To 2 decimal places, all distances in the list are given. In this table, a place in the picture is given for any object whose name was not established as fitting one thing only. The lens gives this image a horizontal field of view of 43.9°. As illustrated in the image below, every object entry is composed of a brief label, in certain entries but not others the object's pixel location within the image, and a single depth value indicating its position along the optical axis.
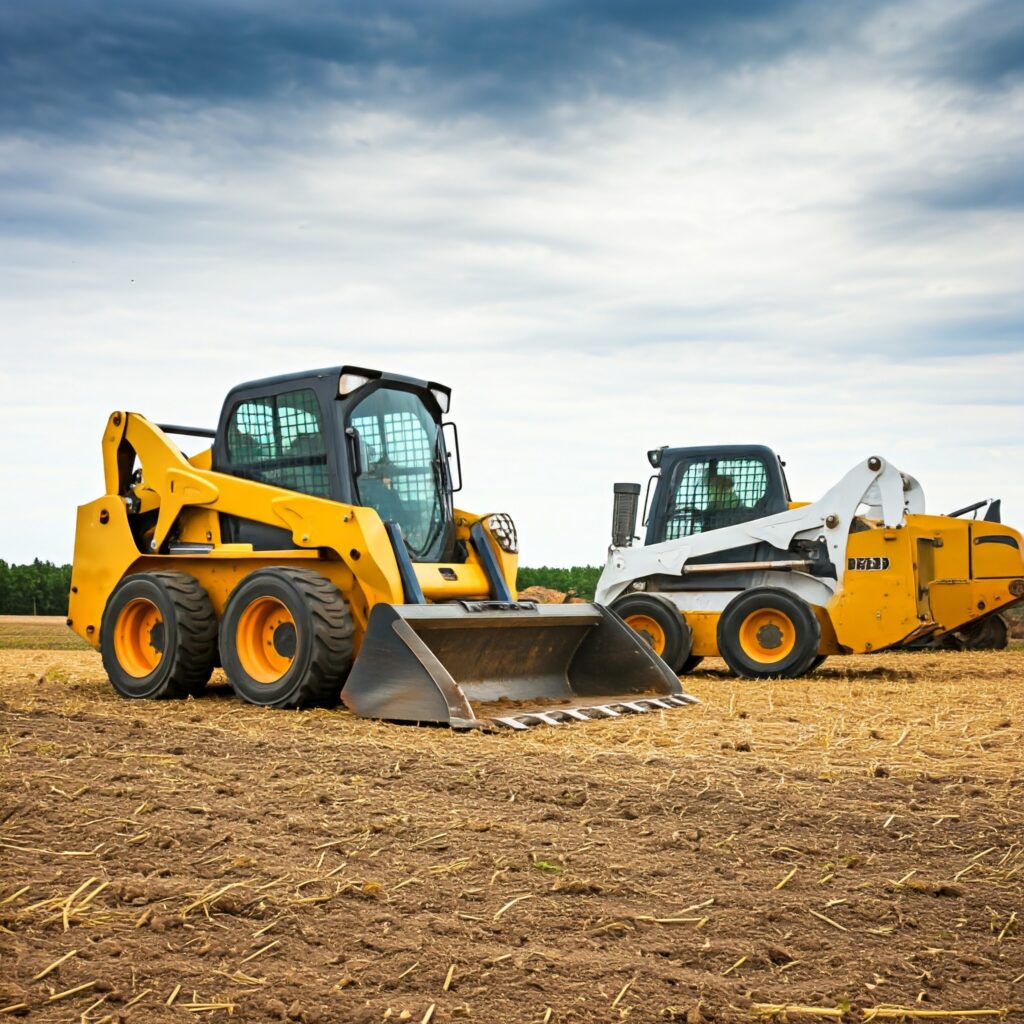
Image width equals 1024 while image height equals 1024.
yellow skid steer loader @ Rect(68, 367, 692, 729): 8.88
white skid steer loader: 13.05
